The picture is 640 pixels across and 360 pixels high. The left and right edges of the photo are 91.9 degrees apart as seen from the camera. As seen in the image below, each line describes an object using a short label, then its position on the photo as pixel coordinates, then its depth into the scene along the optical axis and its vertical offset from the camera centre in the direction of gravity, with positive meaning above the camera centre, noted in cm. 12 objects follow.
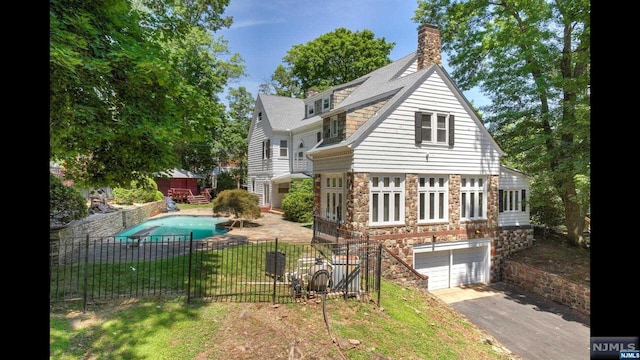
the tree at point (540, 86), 1372 +518
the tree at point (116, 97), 541 +186
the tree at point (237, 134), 3488 +582
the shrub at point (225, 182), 3300 +34
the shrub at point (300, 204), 2039 -121
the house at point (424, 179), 1230 +35
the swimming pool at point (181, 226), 1758 -265
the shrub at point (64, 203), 1042 -68
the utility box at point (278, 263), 834 -211
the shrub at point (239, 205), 1792 -114
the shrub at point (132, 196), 2222 -89
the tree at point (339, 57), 3747 +1589
